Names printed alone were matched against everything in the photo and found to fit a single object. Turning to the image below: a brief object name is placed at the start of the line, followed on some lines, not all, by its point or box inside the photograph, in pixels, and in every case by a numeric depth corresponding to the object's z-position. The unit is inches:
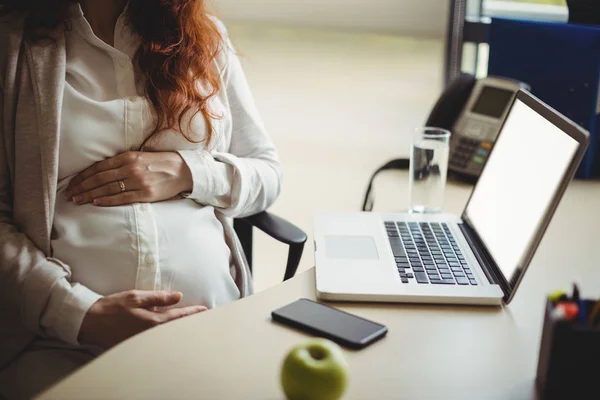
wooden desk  36.8
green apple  33.9
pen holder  33.5
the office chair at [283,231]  63.9
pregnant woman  51.9
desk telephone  73.4
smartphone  41.2
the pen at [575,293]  35.2
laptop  45.6
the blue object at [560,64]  74.4
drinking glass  64.4
